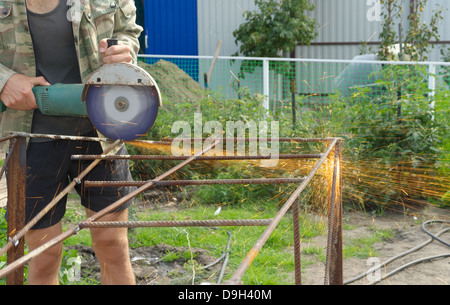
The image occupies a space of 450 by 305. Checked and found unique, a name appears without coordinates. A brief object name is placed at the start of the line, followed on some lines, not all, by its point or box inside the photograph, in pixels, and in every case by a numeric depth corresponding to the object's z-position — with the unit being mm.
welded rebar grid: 2152
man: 2744
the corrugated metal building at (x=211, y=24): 11609
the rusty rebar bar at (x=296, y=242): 2350
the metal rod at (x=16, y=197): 2594
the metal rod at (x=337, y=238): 2819
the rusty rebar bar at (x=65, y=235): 1521
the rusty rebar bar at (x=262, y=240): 1251
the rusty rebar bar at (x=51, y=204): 1945
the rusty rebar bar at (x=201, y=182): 2430
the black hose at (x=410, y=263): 3901
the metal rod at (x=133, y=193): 1916
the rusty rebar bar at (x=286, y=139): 2777
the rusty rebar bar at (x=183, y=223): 1749
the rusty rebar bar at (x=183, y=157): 2492
